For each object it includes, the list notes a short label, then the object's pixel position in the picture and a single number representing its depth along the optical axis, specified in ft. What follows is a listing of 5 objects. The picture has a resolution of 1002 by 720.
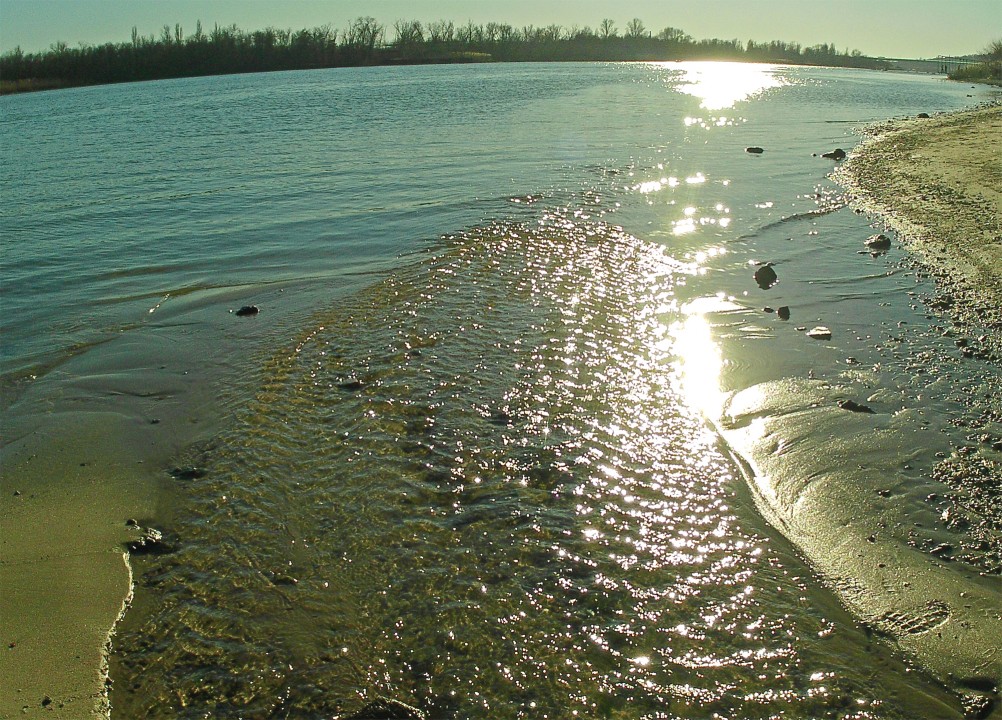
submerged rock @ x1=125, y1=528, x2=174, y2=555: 14.82
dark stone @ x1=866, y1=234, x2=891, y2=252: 34.32
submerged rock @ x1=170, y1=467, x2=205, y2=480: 17.44
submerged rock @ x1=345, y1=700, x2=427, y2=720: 10.88
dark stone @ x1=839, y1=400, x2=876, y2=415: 18.99
